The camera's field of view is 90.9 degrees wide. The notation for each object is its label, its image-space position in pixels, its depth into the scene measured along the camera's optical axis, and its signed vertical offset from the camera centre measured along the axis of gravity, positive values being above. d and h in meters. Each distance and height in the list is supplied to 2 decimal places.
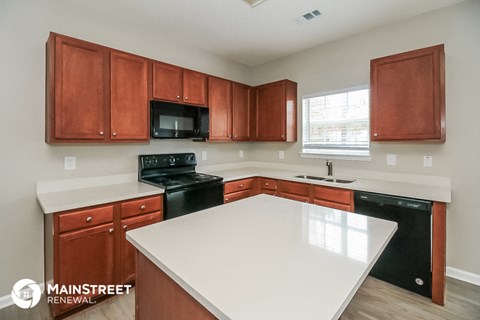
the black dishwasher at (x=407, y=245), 2.04 -0.78
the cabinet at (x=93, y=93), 2.02 +0.62
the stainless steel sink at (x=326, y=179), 3.00 -0.28
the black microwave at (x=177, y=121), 2.64 +0.47
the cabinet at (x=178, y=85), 2.66 +0.90
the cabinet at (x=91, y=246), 1.81 -0.71
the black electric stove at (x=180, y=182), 2.45 -0.26
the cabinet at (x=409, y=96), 2.20 +0.62
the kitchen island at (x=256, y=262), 0.69 -0.40
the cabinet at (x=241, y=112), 3.59 +0.74
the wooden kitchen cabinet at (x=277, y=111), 3.52 +0.73
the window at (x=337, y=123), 3.04 +0.49
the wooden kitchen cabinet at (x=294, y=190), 2.90 -0.41
